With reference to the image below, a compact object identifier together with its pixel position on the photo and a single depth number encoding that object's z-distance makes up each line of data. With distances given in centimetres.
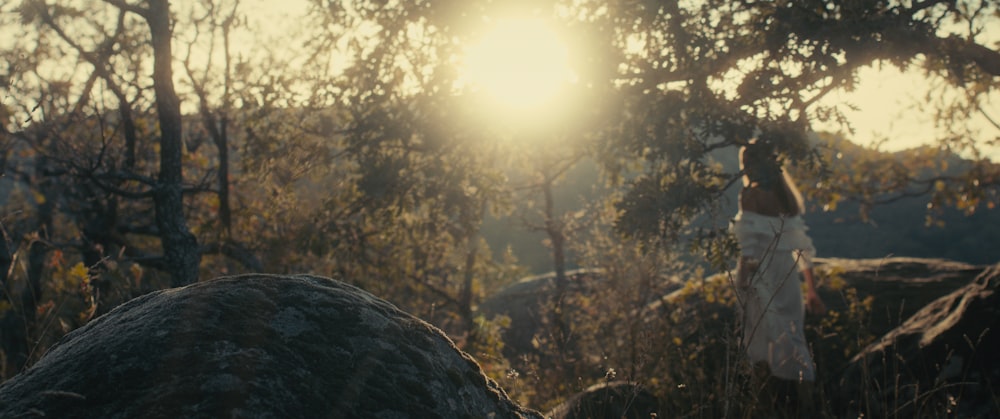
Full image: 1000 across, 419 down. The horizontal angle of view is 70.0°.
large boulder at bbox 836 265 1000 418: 523
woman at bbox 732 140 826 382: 662
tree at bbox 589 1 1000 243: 570
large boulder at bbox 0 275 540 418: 174
